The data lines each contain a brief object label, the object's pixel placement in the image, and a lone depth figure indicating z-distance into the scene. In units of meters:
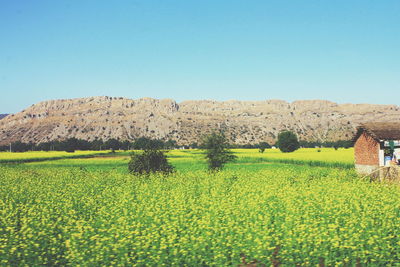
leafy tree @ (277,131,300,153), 88.50
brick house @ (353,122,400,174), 31.52
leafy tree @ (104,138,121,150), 127.34
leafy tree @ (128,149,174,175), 30.28
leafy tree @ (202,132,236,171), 35.41
